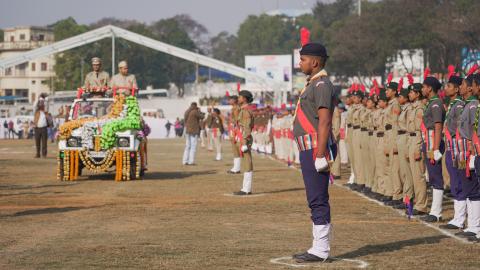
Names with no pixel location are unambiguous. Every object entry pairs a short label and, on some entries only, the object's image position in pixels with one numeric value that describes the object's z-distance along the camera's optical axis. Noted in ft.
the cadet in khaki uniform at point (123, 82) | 85.15
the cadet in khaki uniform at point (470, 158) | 45.34
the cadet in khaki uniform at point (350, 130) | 74.34
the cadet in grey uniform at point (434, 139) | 51.75
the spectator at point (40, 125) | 129.59
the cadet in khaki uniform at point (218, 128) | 128.88
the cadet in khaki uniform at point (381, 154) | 63.36
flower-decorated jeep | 79.61
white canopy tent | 264.72
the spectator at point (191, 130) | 114.01
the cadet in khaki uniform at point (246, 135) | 69.46
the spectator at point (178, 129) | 291.17
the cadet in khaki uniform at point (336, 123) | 77.71
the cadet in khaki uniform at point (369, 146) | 68.13
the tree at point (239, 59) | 649.81
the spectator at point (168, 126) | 289.25
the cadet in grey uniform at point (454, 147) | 47.51
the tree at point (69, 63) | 453.99
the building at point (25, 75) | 563.07
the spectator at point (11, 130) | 278.87
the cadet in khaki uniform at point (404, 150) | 56.18
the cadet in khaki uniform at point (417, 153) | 54.95
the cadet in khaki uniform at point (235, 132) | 74.51
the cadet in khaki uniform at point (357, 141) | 72.08
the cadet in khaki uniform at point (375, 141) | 64.44
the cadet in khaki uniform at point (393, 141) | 59.21
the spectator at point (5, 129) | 282.19
